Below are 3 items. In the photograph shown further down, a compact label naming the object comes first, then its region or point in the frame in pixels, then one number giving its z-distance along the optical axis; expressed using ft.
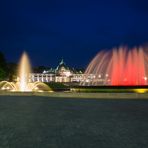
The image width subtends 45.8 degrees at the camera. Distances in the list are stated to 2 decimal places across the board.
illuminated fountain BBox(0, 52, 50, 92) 62.15
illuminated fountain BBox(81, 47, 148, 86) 51.13
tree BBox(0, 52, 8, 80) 99.67
